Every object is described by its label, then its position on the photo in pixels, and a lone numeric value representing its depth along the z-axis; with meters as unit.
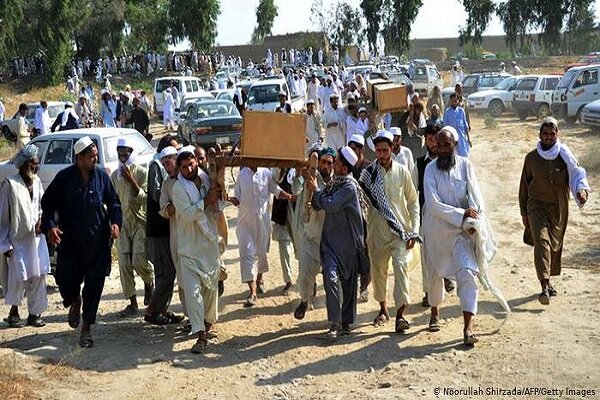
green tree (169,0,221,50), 49.88
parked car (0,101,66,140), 23.12
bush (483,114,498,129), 21.95
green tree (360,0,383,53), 56.88
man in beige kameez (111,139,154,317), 6.95
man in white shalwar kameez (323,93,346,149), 12.38
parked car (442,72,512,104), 27.63
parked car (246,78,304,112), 22.17
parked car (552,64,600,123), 20.97
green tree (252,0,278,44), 80.88
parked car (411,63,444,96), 30.02
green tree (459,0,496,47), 58.91
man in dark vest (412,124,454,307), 6.89
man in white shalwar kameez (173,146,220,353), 5.80
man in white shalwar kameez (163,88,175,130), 25.20
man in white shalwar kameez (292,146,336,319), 6.32
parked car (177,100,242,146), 17.47
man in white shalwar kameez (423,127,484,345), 5.71
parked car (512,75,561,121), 22.83
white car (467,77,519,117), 24.73
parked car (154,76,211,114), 28.42
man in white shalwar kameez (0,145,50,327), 6.65
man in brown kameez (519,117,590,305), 6.74
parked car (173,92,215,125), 22.16
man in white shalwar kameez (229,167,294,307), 7.34
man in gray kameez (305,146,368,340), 5.92
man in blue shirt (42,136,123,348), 6.08
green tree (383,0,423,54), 54.81
